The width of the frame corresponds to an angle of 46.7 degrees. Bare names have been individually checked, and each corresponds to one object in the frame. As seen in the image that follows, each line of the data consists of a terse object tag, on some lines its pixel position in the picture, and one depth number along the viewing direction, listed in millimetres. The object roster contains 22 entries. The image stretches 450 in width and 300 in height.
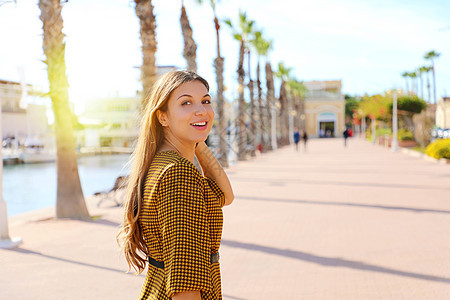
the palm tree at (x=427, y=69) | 80588
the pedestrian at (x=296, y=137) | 38456
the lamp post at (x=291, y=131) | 64094
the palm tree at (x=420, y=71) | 82812
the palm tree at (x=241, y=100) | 29031
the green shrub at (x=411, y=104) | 39344
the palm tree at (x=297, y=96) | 67688
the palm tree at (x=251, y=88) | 32012
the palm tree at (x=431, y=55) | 74938
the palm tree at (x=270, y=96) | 43603
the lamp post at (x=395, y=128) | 33566
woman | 1615
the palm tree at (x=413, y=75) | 87250
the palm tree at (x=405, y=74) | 89094
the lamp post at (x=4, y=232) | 7800
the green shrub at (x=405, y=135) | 35906
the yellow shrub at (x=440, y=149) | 22016
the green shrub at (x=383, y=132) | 49519
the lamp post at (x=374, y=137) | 51362
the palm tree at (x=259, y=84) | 37156
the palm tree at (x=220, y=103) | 23281
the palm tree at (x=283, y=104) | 54594
